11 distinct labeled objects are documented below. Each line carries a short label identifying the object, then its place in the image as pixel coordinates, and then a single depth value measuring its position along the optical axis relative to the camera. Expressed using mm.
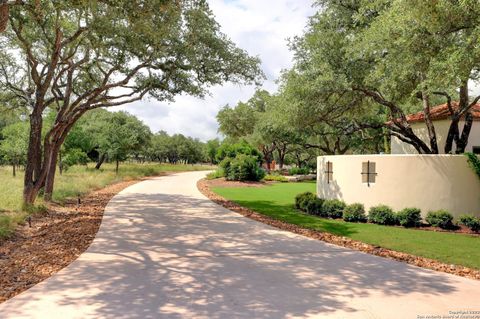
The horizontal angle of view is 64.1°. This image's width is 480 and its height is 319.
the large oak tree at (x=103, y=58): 12854
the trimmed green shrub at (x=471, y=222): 12172
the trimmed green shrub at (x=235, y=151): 33938
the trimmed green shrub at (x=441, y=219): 12523
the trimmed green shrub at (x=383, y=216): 13203
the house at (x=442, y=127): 18266
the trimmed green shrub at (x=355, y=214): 13812
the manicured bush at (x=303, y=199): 15844
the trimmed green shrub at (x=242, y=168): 30594
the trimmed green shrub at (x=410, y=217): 12891
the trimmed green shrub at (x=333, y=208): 14442
